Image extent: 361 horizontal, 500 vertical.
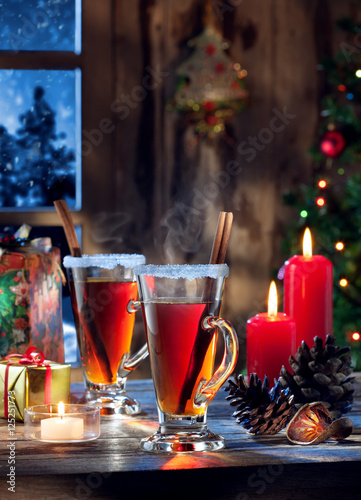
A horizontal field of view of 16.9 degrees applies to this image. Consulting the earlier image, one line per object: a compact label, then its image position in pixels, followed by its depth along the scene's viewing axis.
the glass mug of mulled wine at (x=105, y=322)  1.15
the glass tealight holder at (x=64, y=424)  1.03
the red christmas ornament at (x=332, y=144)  2.39
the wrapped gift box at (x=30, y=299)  1.24
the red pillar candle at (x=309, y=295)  1.18
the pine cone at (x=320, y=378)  1.08
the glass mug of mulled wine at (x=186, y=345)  1.01
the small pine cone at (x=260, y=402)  1.04
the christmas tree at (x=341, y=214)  2.38
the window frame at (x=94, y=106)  2.71
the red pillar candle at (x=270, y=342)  1.13
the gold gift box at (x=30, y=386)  1.11
